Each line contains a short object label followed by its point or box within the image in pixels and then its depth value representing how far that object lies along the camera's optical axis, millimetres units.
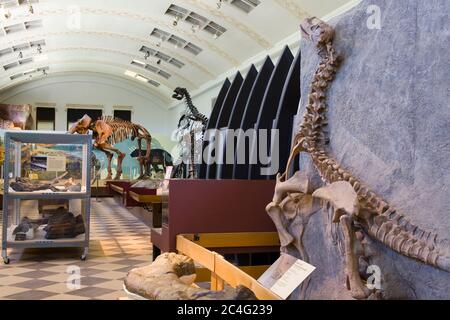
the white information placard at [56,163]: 6730
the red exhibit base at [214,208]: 3838
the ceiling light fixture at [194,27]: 17802
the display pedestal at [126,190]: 10914
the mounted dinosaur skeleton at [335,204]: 1955
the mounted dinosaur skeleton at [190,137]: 11055
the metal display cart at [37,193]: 6148
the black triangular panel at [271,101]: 4488
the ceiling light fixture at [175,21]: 16941
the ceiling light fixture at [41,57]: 23672
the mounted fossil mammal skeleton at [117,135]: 16016
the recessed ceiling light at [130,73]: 27856
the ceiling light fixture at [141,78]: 28456
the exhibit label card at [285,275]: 2118
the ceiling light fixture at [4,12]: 14961
